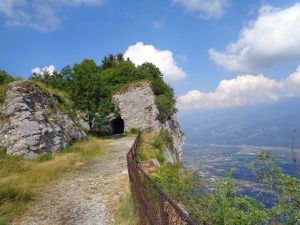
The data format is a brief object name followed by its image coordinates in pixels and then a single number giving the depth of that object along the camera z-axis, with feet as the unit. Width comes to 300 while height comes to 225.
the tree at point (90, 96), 110.93
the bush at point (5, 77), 114.98
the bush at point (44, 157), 60.93
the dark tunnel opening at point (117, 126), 149.18
